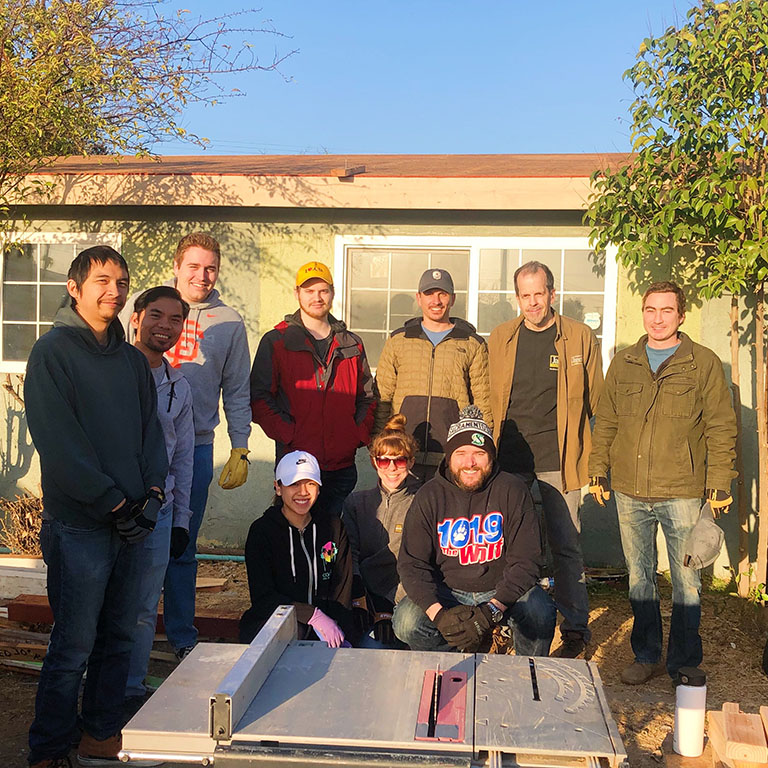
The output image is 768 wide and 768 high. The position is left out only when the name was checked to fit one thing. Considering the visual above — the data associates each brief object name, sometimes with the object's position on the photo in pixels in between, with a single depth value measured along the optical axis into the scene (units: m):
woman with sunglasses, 4.66
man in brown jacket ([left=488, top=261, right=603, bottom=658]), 5.11
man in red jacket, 4.95
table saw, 1.93
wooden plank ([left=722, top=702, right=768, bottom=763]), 2.95
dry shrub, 6.65
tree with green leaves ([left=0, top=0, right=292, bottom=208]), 6.59
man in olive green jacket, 4.76
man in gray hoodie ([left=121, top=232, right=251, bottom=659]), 4.64
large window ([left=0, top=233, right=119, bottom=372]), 7.73
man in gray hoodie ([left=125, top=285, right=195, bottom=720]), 3.93
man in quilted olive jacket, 5.04
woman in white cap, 4.14
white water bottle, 4.00
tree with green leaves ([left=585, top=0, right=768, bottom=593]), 5.46
